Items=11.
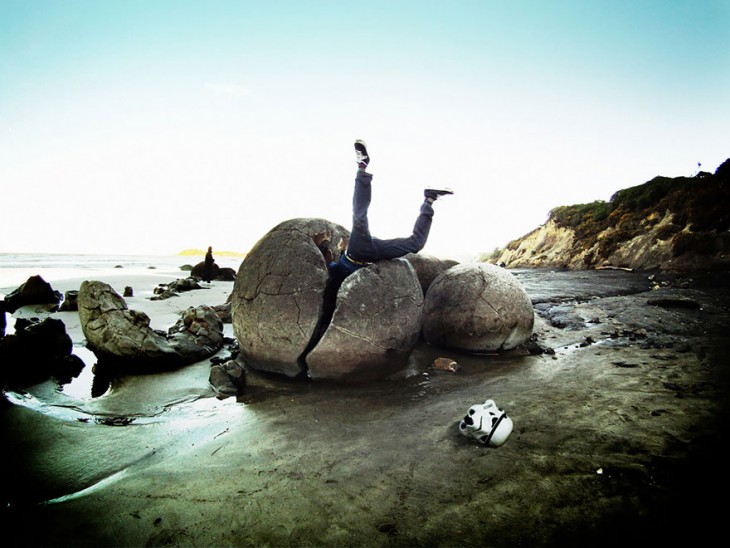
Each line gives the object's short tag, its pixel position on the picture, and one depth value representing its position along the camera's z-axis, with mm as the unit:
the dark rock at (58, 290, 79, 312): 7617
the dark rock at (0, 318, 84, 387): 3787
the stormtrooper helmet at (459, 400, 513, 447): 2299
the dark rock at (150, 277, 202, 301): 9664
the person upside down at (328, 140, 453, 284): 3916
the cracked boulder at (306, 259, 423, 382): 3650
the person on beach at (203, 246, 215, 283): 15680
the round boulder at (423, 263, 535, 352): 4523
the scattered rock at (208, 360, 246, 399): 3674
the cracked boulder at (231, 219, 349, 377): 3793
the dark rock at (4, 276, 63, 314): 8609
